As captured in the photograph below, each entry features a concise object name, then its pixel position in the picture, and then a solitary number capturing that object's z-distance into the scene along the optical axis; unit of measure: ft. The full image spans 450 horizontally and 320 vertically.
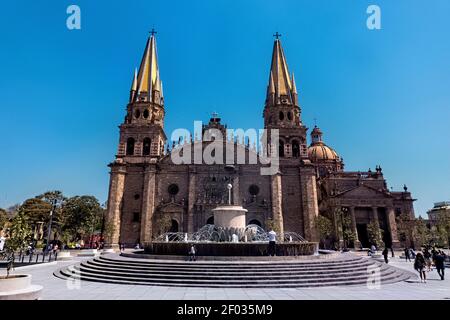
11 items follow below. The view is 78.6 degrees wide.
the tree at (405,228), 135.41
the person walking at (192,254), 43.45
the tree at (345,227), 121.49
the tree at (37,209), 162.50
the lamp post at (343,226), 122.92
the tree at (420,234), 111.89
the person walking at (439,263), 43.73
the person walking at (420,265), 41.98
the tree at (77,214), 155.85
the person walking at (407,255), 82.87
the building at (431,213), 248.30
